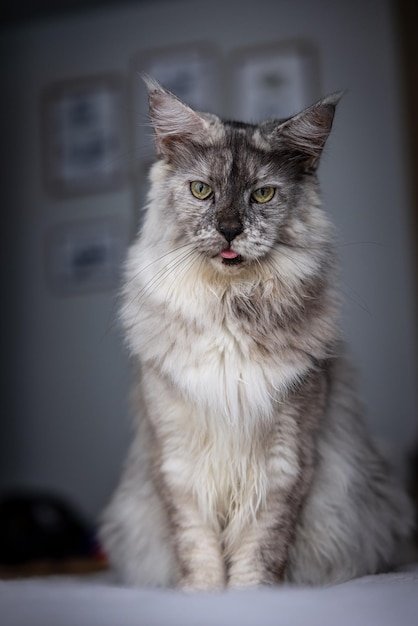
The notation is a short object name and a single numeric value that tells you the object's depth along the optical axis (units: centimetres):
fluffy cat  140
